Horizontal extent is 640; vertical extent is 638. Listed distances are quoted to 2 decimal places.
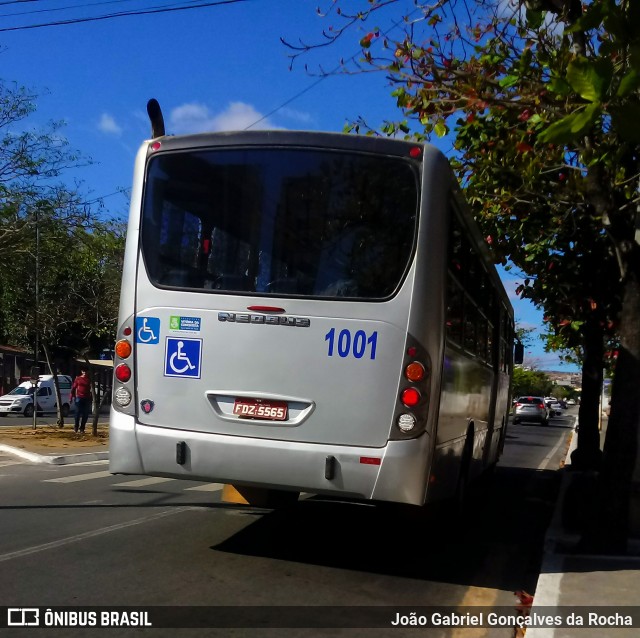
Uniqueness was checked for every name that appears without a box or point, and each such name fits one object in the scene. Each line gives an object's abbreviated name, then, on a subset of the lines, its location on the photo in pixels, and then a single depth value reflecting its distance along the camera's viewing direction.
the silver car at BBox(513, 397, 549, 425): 48.66
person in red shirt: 20.69
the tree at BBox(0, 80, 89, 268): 17.80
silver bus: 6.38
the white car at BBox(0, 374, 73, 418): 35.88
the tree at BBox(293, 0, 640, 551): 4.02
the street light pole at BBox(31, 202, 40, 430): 18.38
